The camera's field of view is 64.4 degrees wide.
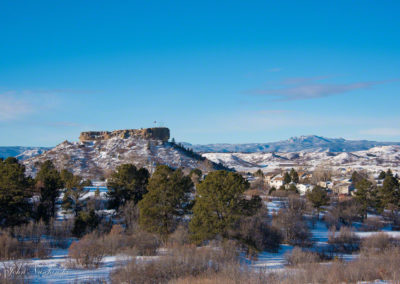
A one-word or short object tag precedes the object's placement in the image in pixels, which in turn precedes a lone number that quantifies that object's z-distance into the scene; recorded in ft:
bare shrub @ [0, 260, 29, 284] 31.93
